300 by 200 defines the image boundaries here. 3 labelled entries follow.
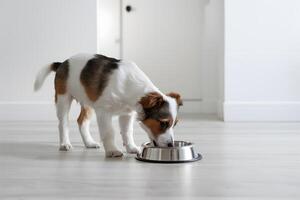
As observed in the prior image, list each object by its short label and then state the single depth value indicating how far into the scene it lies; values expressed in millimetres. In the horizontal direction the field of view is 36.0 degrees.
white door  5254
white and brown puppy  2143
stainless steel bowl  2150
